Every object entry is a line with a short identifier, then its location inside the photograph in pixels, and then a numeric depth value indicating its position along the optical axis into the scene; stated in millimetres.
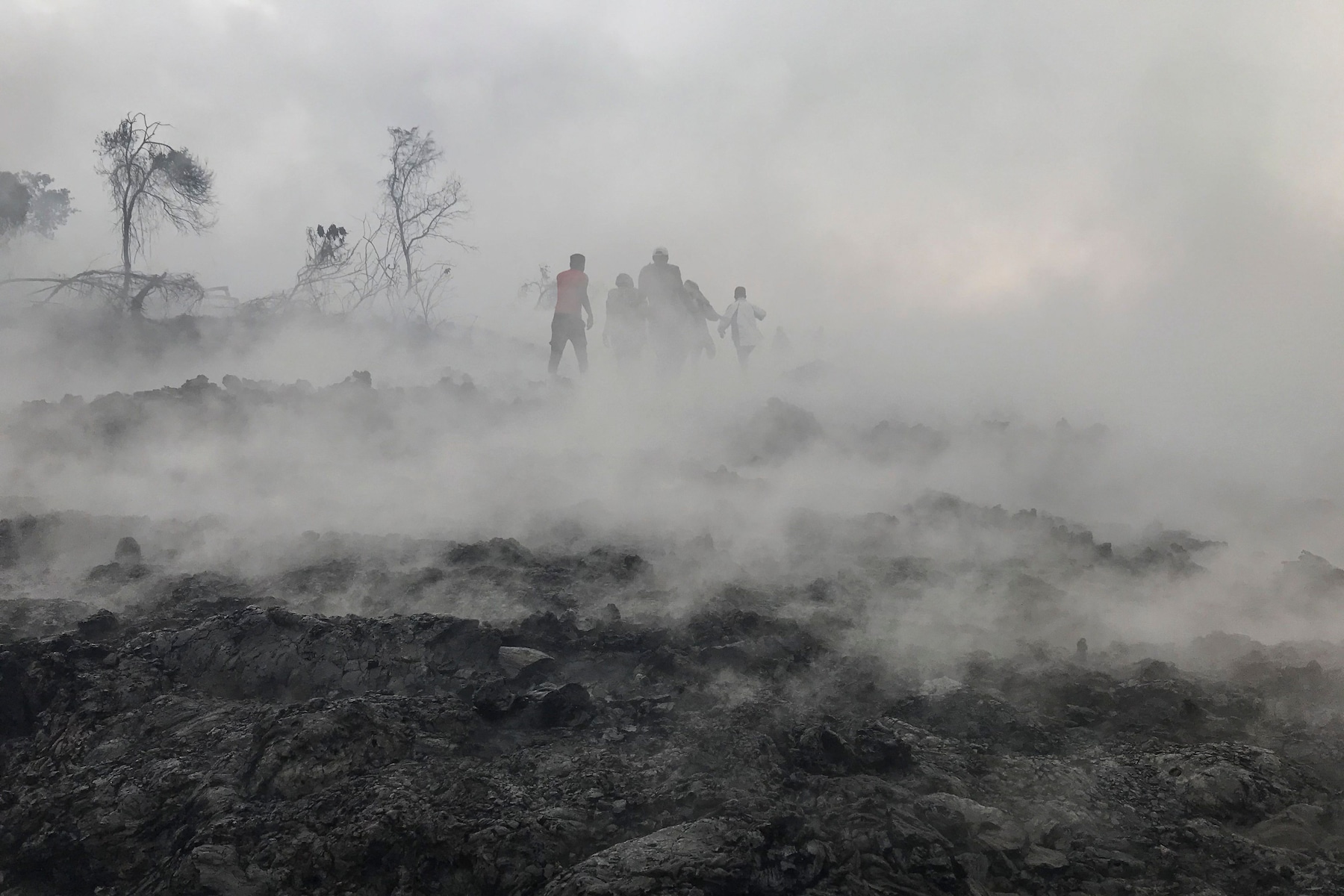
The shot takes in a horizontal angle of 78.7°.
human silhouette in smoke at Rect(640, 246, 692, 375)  11500
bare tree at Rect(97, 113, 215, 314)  13461
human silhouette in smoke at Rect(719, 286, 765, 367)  12891
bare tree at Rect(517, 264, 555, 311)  26266
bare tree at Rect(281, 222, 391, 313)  16578
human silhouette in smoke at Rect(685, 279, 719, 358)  12031
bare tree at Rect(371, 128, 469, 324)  17938
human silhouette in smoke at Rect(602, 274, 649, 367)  11688
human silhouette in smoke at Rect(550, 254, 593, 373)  10625
